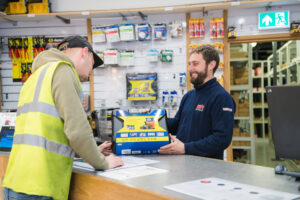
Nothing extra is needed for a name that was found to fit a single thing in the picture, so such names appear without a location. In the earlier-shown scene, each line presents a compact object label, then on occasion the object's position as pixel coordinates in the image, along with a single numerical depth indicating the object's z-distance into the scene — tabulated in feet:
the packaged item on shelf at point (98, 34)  17.40
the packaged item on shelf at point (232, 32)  16.18
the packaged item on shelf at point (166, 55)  16.84
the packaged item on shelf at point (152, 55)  16.84
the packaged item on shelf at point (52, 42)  17.98
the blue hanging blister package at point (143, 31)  16.90
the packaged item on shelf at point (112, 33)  17.15
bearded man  7.77
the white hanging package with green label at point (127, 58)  17.16
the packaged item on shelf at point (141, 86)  16.87
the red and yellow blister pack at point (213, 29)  16.37
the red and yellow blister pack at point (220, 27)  16.28
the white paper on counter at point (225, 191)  3.97
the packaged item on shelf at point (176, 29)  16.63
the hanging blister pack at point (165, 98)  16.93
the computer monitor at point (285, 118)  4.75
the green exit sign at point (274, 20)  16.10
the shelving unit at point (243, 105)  18.51
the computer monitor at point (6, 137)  8.43
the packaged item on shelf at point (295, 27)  15.66
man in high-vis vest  4.91
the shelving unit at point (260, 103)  30.99
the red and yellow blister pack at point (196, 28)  16.55
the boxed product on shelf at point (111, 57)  17.01
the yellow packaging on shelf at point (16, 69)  18.20
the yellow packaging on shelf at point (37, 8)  17.21
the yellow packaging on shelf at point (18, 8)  17.12
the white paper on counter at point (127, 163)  5.98
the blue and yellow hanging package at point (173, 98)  16.87
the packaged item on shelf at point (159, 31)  16.84
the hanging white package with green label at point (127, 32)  16.96
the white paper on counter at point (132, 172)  5.19
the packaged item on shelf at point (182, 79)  16.75
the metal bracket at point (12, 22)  17.80
